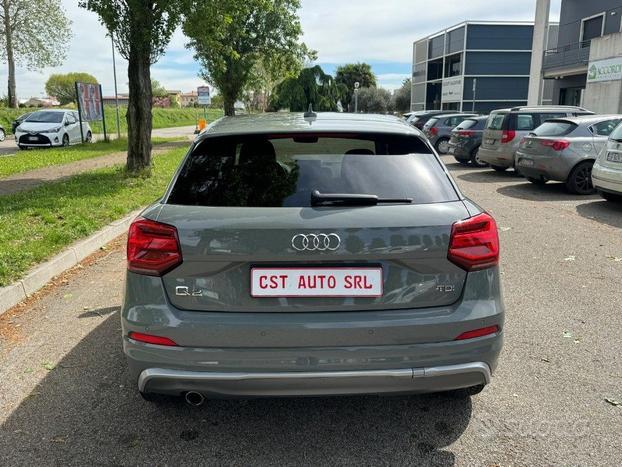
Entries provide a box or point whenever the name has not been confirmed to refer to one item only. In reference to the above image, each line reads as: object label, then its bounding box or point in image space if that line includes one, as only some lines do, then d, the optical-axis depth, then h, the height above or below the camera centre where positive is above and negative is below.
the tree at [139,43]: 11.41 +1.46
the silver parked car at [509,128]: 14.23 -0.31
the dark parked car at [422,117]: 24.54 -0.09
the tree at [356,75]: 99.69 +6.97
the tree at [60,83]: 101.58 +5.40
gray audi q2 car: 2.48 -0.83
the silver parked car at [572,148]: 11.24 -0.65
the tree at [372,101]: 85.56 +2.04
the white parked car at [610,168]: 9.01 -0.85
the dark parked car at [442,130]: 21.72 -0.58
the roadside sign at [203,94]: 31.73 +1.07
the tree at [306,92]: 47.16 +1.84
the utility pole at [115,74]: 28.38 +1.93
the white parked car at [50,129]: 21.14 -0.71
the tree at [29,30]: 43.22 +6.43
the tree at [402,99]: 90.06 +2.52
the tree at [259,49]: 31.45 +3.71
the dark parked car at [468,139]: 17.14 -0.75
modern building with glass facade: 68.25 +6.19
